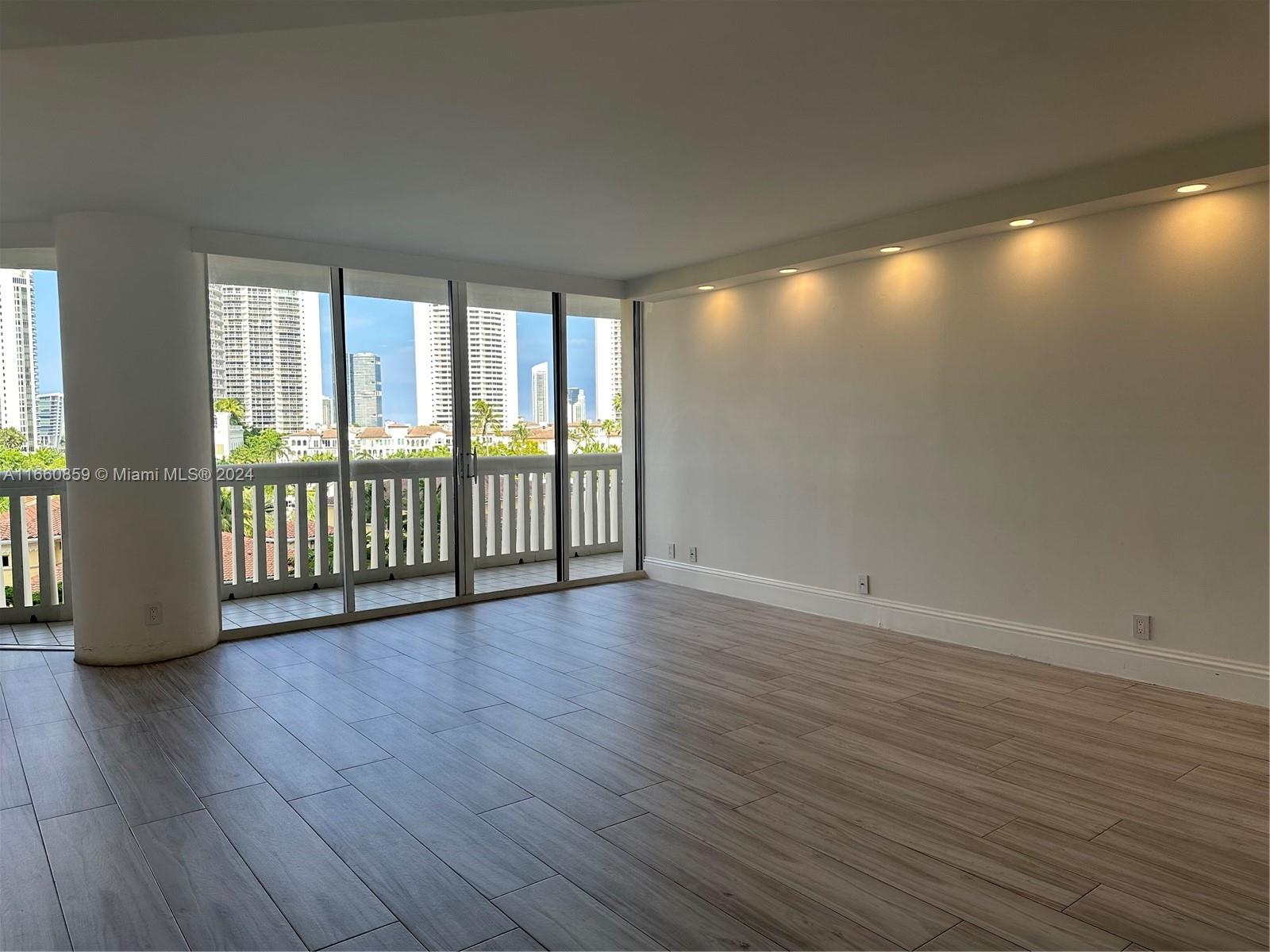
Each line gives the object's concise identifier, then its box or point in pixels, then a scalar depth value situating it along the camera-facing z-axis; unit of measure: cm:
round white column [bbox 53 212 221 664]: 437
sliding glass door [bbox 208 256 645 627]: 511
